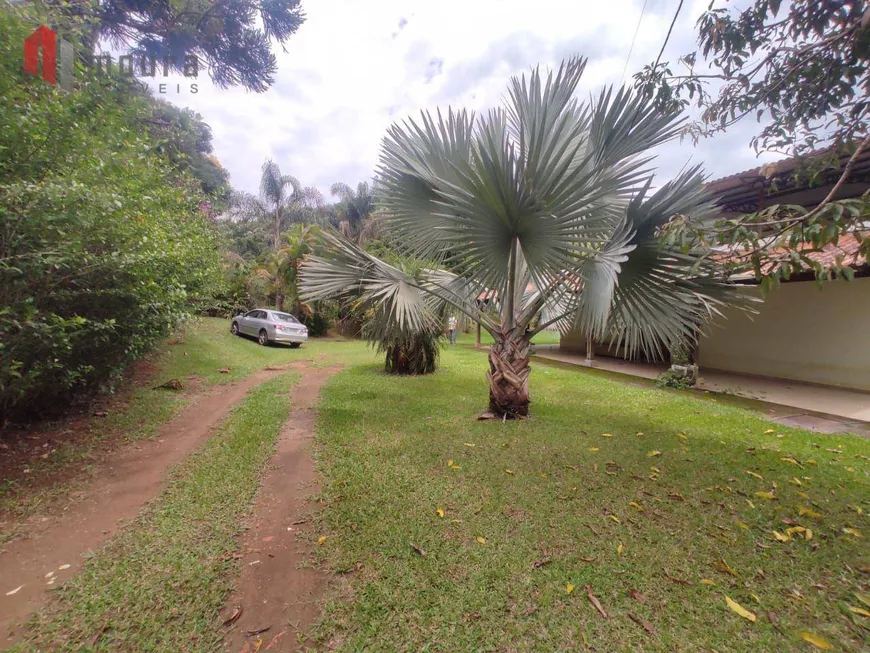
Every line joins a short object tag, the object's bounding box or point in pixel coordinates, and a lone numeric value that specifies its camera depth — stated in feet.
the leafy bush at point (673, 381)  23.30
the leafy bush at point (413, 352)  25.70
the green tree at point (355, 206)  76.33
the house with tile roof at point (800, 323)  21.27
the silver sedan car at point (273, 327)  43.09
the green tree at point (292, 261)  54.13
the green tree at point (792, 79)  9.32
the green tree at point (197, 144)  21.52
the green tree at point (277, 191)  75.01
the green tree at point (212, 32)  25.31
